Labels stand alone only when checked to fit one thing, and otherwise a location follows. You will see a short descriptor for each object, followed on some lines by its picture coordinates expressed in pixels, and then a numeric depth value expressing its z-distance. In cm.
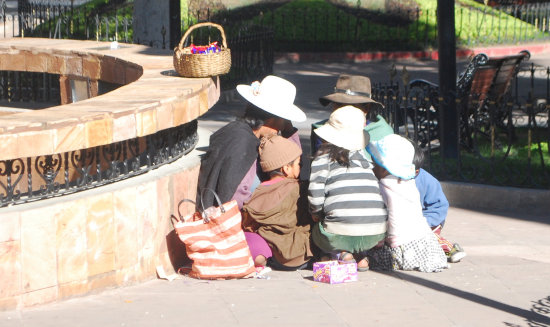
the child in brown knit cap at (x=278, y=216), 1127
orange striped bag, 1077
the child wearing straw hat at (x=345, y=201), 1097
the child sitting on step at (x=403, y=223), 1134
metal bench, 1739
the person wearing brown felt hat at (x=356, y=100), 1304
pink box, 1075
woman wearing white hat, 1141
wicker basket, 1295
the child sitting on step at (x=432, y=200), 1223
